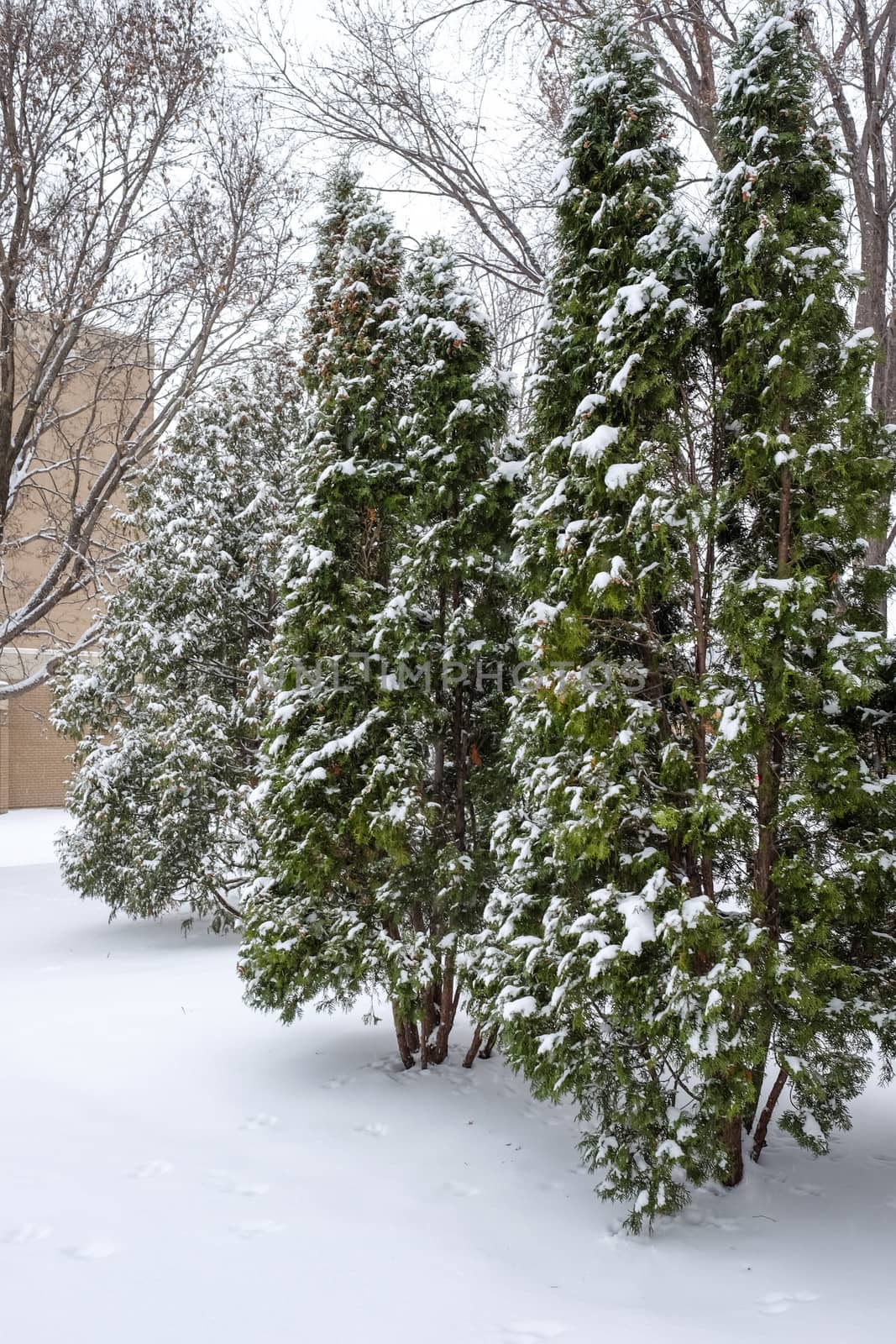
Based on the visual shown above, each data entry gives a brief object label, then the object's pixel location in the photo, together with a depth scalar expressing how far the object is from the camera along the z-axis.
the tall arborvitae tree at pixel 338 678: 5.47
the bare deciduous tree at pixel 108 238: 9.32
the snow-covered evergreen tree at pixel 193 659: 9.39
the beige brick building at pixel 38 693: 20.66
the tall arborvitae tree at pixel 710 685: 3.81
